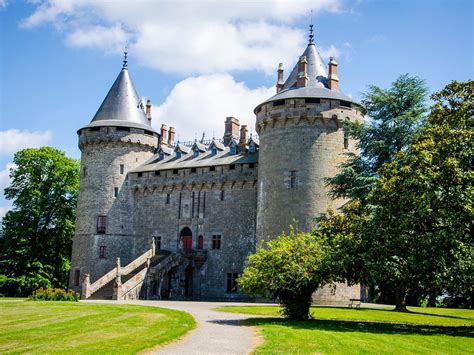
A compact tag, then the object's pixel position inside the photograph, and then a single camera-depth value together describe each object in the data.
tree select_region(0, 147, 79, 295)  45.91
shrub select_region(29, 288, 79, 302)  31.58
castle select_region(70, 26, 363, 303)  37.69
